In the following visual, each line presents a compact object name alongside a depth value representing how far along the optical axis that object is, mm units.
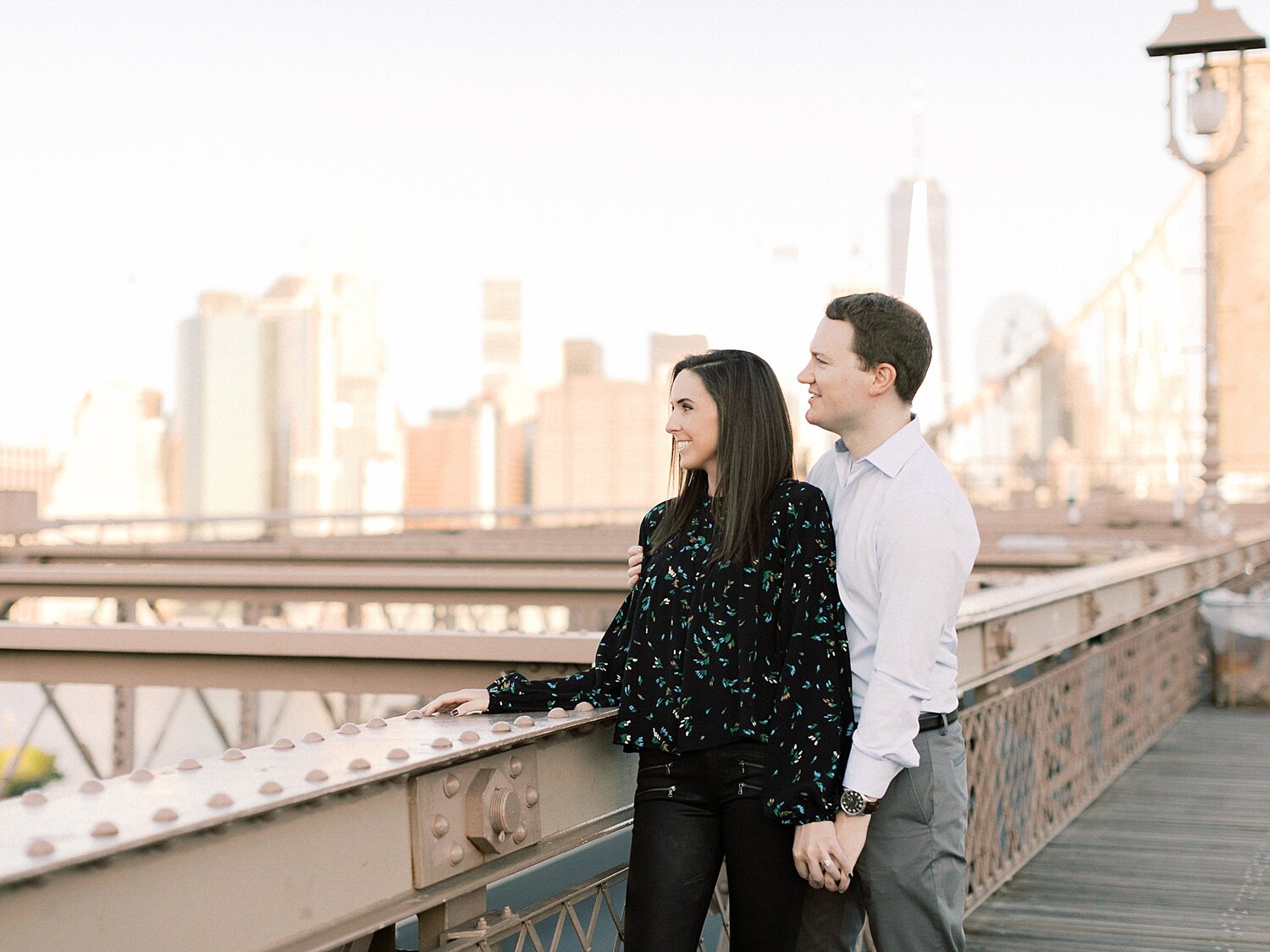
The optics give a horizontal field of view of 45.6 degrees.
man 2141
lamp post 10750
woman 2115
